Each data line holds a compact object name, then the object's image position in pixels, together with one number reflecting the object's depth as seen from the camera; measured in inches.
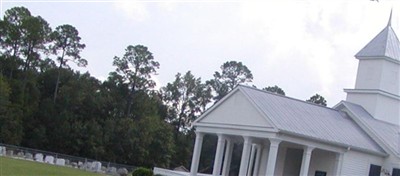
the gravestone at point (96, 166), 1999.3
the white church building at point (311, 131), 1386.6
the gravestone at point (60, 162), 2016.5
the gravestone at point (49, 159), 2005.7
